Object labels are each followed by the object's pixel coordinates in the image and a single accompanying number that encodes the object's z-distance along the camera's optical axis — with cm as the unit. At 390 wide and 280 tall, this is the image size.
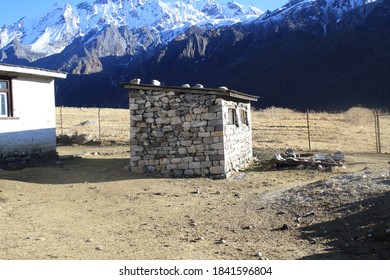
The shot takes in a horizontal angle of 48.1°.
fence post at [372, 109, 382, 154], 1796
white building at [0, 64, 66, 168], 1565
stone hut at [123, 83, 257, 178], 1344
